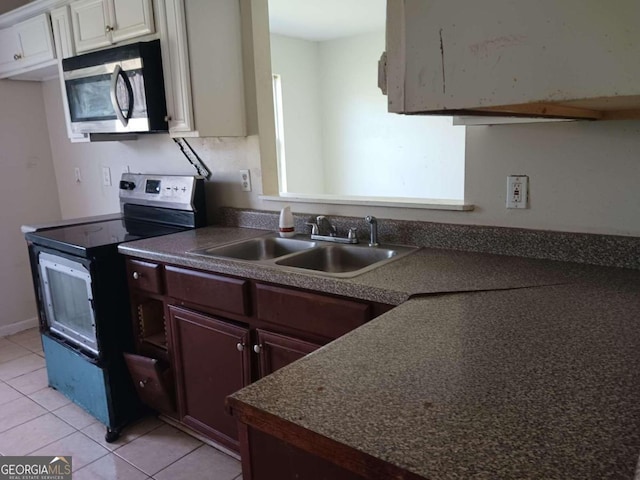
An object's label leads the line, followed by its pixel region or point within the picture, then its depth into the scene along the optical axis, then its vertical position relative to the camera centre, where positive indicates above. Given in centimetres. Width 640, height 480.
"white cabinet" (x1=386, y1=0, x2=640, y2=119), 53 +10
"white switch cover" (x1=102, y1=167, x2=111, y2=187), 339 -13
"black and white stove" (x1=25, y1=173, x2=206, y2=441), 224 -63
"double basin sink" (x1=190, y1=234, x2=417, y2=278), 197 -43
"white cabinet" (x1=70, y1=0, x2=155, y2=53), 229 +65
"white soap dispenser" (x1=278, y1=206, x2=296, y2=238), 230 -34
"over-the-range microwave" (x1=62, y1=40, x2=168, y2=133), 228 +33
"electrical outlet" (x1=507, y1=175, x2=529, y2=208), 175 -18
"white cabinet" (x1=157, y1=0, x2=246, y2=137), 222 +41
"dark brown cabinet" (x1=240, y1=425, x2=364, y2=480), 84 -55
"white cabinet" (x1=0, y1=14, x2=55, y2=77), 279 +68
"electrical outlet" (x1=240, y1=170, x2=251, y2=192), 256 -15
